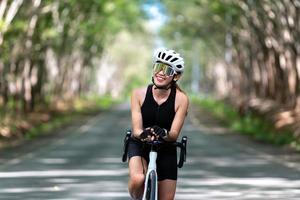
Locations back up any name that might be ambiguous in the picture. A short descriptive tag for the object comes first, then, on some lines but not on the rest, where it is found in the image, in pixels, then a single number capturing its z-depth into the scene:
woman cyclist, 13.53
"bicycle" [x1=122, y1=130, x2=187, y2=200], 13.16
